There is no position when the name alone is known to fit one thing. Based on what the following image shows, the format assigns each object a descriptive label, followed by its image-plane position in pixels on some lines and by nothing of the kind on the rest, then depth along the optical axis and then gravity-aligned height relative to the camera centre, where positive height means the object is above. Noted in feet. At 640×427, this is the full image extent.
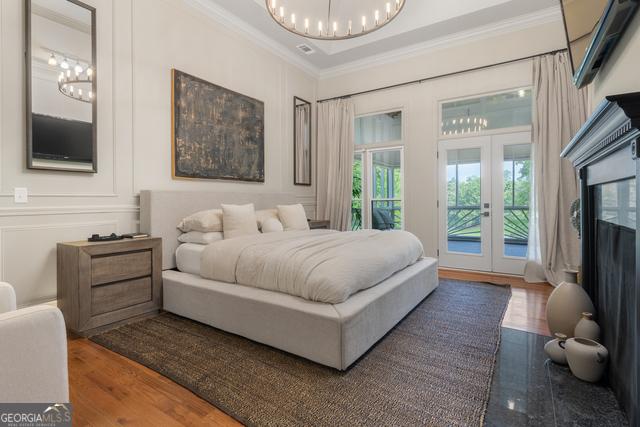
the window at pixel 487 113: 13.79 +4.41
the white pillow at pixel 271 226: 11.73 -0.61
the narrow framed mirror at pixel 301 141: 17.47 +3.87
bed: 6.08 -2.19
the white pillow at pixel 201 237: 10.28 -0.89
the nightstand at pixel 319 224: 16.10 -0.74
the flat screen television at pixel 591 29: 4.36 +2.81
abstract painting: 11.52 +3.20
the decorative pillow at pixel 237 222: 10.66 -0.40
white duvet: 6.51 -1.25
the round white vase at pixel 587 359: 5.52 -2.67
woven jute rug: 4.90 -3.11
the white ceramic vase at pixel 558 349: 6.18 -2.80
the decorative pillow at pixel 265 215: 12.23 -0.21
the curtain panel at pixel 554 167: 12.25 +1.63
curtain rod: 13.16 +6.40
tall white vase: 6.59 -2.08
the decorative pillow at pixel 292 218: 13.12 -0.34
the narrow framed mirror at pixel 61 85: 8.04 +3.40
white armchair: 3.19 -1.56
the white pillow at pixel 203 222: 10.38 -0.39
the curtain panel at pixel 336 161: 17.52 +2.73
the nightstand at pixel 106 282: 7.64 -1.86
